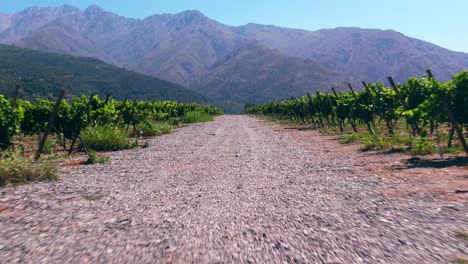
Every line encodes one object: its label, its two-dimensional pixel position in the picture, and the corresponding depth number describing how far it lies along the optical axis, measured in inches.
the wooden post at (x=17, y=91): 461.7
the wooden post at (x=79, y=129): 570.9
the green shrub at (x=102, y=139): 653.9
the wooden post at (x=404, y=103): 554.2
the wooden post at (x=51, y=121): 440.8
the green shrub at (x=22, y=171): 332.5
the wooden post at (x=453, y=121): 410.1
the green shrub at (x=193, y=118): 1921.3
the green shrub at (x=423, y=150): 472.9
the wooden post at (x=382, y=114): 713.0
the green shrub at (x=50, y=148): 595.3
